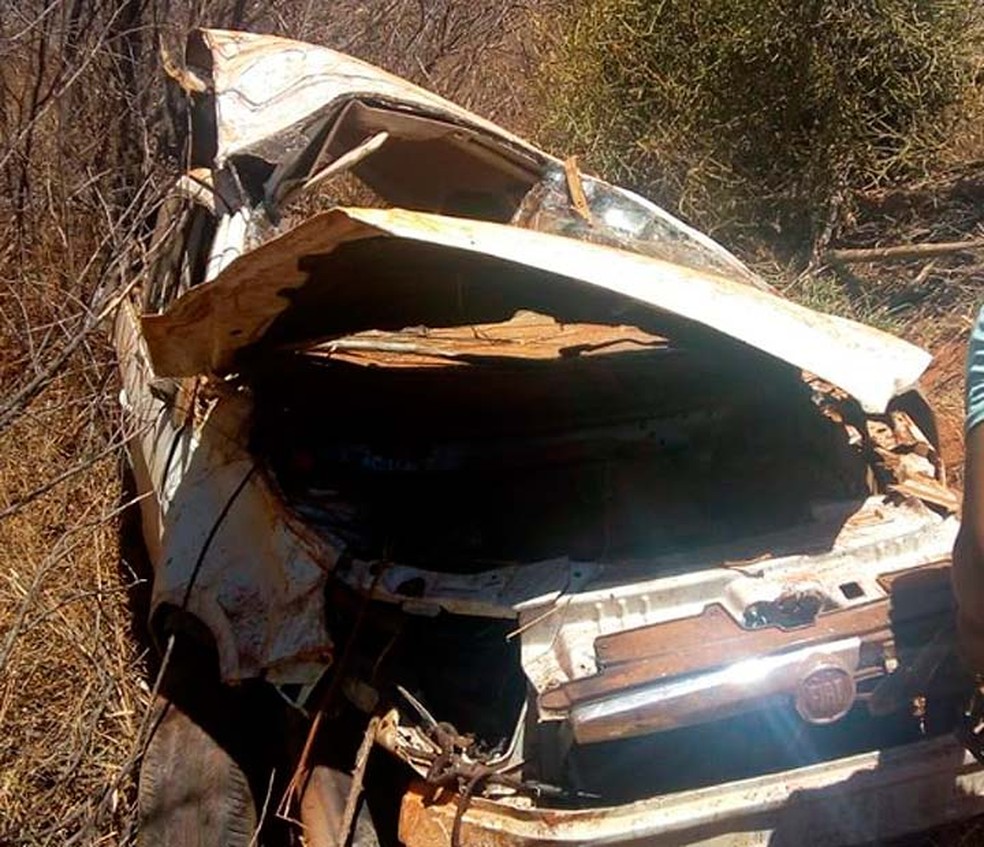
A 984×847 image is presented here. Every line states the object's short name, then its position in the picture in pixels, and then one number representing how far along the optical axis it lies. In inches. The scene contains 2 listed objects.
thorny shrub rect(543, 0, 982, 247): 248.7
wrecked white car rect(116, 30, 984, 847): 101.0
